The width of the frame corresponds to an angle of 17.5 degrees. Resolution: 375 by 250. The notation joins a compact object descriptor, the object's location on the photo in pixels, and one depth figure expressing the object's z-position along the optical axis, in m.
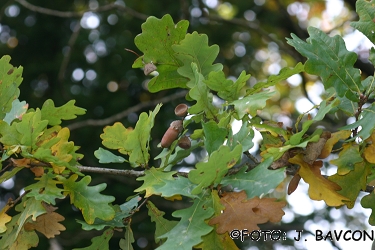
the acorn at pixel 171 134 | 1.32
